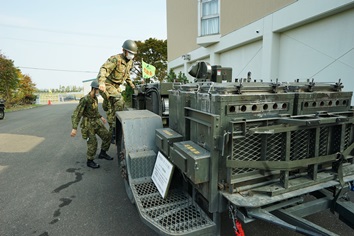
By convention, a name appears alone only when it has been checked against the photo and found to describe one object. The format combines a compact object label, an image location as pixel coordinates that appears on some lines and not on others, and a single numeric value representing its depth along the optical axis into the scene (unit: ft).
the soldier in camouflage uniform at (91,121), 14.88
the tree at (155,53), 87.10
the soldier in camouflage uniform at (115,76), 14.79
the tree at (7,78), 66.85
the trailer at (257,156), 5.90
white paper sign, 7.75
